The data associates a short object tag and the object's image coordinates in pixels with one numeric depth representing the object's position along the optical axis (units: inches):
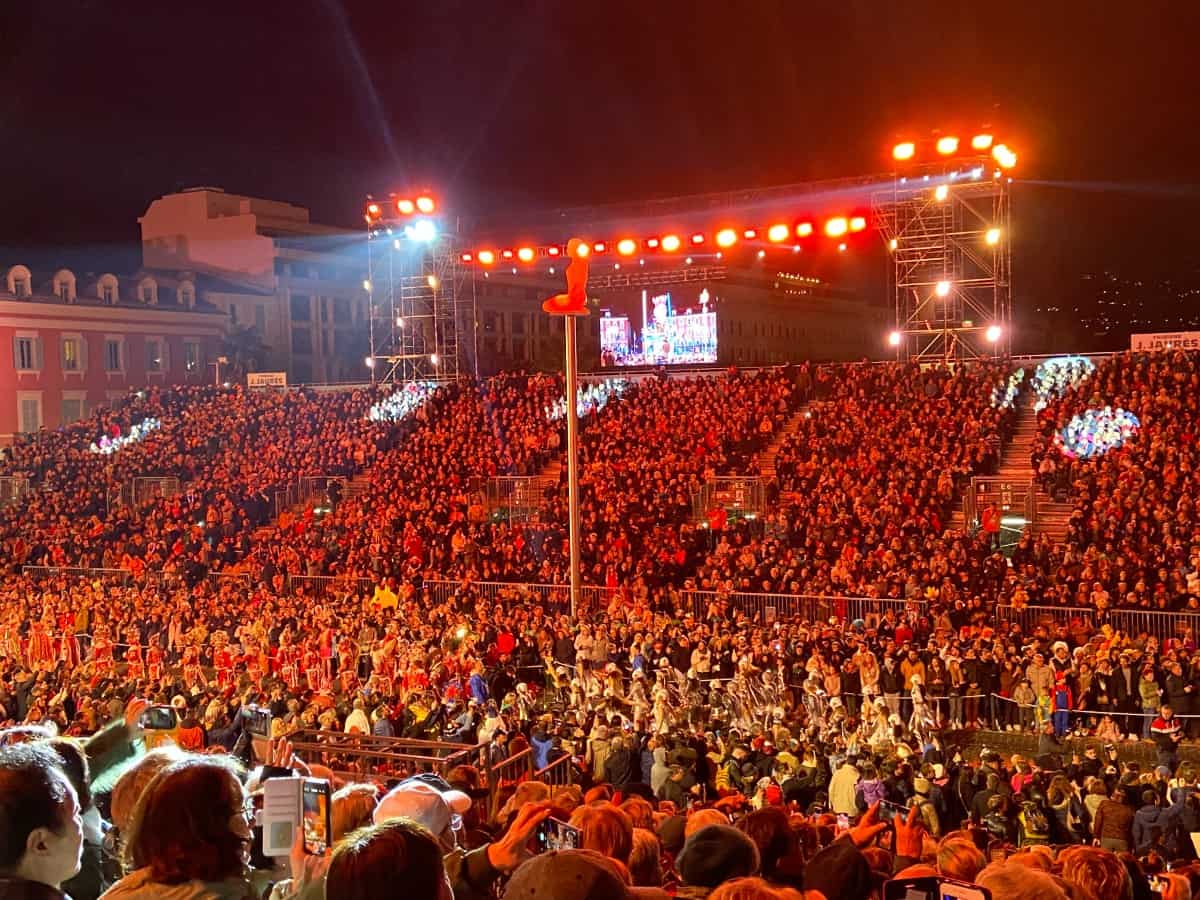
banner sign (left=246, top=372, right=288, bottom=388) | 1448.1
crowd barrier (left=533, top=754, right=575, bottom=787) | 417.4
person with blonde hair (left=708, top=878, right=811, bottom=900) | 124.7
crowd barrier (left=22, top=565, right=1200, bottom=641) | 610.5
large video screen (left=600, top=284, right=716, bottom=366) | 2009.1
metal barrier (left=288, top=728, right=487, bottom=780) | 328.8
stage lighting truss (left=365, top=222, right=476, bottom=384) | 1196.5
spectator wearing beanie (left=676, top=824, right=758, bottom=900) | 155.4
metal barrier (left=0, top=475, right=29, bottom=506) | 1320.3
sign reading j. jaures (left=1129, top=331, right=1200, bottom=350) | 887.7
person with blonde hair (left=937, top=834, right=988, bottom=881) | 182.2
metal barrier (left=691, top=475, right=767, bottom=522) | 880.9
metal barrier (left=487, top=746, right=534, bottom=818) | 342.6
